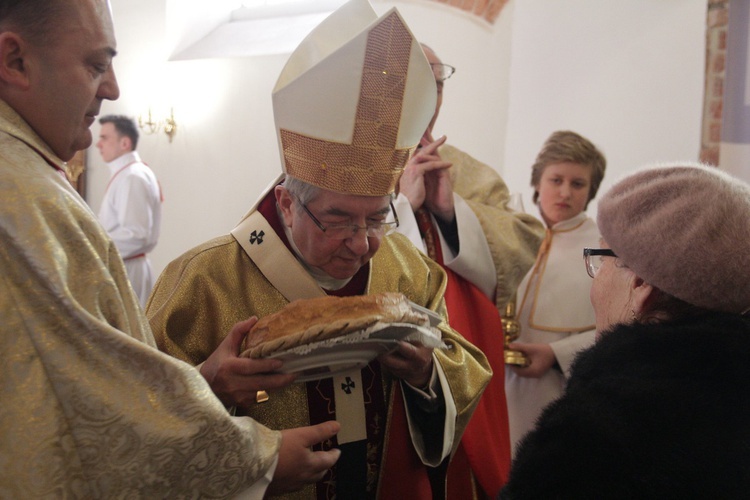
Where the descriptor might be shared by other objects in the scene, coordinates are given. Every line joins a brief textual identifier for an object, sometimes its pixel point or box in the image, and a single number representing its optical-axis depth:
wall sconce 8.38
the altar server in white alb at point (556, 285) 3.13
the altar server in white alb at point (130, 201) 6.88
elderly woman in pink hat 1.26
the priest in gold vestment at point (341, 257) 1.91
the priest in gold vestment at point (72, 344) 1.12
